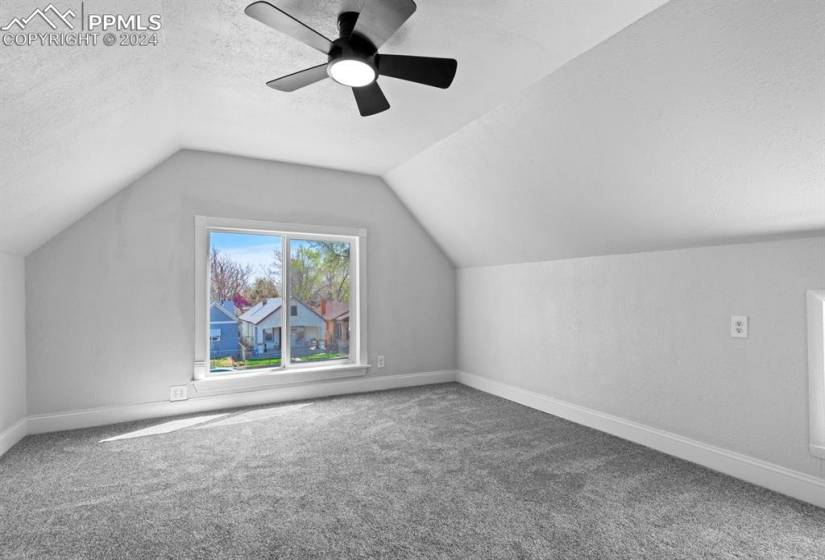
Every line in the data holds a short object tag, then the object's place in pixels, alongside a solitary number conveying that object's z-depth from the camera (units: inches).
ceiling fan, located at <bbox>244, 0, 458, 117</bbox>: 68.9
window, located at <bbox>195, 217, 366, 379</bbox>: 163.0
